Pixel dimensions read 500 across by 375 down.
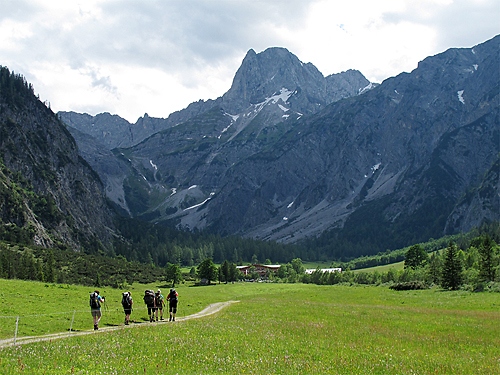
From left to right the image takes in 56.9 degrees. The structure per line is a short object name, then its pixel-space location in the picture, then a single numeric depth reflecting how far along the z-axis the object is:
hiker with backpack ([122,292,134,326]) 37.16
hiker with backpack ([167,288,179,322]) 41.75
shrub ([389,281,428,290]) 92.31
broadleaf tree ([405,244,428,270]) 160.43
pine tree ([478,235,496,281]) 93.50
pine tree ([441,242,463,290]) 85.72
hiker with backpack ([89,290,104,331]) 33.74
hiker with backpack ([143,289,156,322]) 41.06
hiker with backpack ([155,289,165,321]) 42.38
